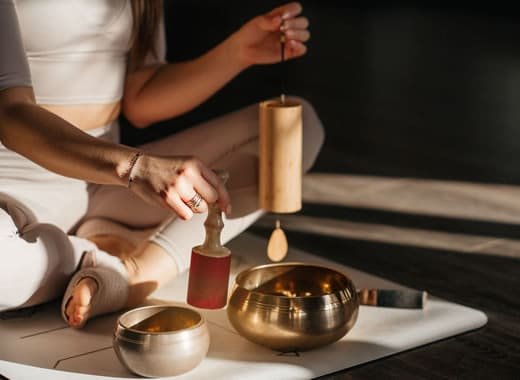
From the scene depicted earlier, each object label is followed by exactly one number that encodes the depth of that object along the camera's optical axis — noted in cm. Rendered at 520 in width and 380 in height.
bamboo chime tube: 237
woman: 213
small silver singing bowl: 214
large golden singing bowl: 220
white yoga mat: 220
